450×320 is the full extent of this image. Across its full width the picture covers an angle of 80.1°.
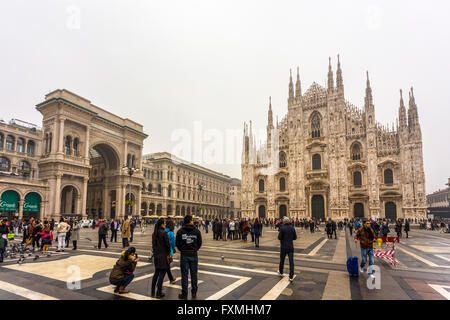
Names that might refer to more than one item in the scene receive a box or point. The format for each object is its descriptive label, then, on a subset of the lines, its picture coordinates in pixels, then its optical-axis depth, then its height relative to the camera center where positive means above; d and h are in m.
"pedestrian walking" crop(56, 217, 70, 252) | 12.47 -1.80
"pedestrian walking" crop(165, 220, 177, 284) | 7.90 -1.07
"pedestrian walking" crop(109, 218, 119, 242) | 16.75 -1.94
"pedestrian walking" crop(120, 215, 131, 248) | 13.05 -1.76
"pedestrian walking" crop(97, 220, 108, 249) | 13.41 -1.86
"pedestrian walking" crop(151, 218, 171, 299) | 5.68 -1.27
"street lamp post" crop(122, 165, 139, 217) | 45.12 +4.18
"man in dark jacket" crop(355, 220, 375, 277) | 8.31 -1.41
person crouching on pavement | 5.86 -1.67
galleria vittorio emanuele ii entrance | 37.06 +6.55
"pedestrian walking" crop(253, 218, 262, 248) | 14.34 -1.88
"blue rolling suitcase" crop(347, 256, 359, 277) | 7.52 -2.02
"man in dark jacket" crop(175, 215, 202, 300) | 5.46 -1.19
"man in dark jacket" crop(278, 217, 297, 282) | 7.53 -1.27
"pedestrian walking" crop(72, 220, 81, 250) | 13.23 -2.01
